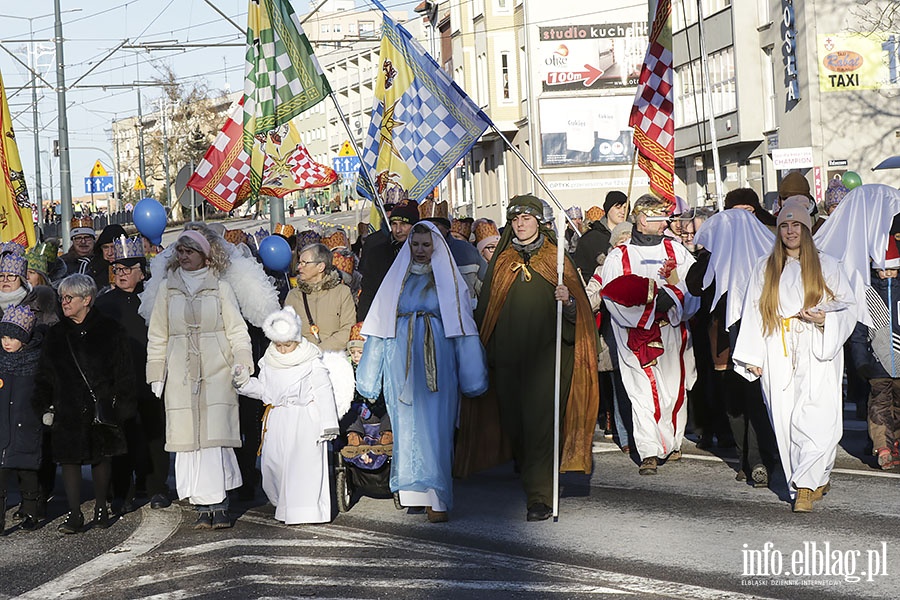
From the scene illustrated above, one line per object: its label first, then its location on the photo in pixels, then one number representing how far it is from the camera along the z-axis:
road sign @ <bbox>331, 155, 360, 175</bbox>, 36.03
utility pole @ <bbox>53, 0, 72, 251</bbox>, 32.34
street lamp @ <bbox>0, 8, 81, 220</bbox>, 46.77
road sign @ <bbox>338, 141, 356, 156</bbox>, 39.34
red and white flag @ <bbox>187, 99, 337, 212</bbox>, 19.27
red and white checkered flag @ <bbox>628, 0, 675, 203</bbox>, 15.76
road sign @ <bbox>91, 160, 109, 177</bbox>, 40.62
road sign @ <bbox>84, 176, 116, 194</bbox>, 40.02
